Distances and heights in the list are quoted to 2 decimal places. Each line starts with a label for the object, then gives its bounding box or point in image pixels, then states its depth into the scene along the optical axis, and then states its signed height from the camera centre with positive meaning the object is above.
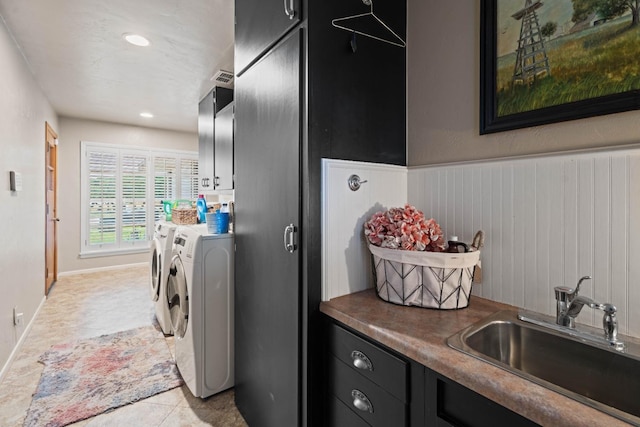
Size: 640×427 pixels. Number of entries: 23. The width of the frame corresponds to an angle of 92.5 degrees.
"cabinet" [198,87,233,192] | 2.75 +0.69
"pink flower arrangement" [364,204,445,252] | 1.14 -0.07
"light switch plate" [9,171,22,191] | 2.32 +0.25
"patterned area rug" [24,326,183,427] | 1.79 -1.13
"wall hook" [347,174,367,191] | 1.28 +0.13
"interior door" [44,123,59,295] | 3.81 +0.04
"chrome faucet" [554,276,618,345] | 0.84 -0.28
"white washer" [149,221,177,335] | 2.44 -0.49
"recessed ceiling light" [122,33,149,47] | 2.33 +1.35
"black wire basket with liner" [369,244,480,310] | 1.08 -0.23
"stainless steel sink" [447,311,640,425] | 0.78 -0.41
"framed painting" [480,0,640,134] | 0.92 +0.52
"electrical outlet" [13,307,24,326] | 2.42 -0.85
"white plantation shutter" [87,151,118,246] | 4.95 +0.27
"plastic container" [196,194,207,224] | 2.61 +0.03
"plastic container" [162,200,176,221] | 3.37 +0.06
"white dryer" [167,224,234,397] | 1.80 -0.60
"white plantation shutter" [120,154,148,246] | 5.21 +0.27
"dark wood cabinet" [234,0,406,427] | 1.18 +0.28
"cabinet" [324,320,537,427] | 0.73 -0.50
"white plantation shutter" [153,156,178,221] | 5.48 +0.57
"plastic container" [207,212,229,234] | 1.90 -0.06
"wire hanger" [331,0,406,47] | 1.23 +0.82
